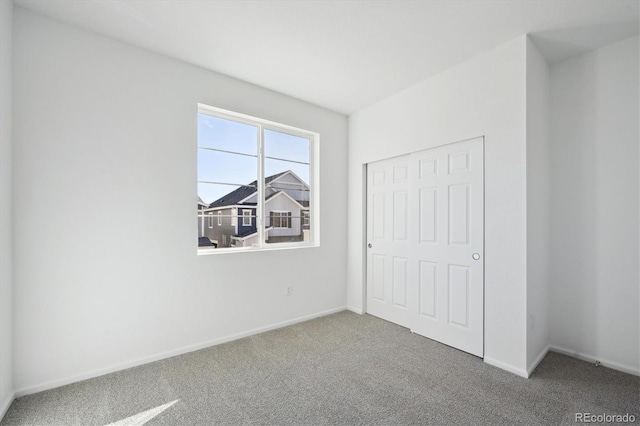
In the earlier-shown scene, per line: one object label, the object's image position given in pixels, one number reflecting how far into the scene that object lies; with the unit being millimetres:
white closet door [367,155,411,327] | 3359
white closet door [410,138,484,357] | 2629
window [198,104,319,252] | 2984
